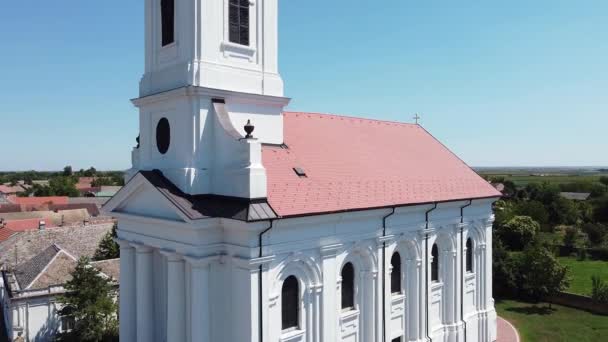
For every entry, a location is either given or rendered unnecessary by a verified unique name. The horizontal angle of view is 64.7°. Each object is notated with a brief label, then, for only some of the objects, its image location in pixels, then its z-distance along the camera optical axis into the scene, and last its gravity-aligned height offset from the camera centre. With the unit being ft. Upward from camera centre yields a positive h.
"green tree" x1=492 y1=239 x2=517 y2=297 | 121.49 -27.78
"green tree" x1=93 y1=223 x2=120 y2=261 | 138.62 -23.63
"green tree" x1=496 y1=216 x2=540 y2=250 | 185.88 -25.66
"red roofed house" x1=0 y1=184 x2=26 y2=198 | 460.47 -21.57
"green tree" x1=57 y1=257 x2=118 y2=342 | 89.81 -26.40
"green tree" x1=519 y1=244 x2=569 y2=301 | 112.27 -25.52
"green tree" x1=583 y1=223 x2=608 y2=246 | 194.90 -27.74
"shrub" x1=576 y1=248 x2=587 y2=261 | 186.28 -34.36
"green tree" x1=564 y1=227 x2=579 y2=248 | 196.34 -29.61
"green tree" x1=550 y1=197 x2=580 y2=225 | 255.09 -24.52
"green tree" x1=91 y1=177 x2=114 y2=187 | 533.14 -15.00
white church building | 52.29 -5.04
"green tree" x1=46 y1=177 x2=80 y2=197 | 419.74 -17.88
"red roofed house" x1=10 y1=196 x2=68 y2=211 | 310.04 -21.46
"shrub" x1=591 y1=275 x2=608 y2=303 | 108.99 -28.87
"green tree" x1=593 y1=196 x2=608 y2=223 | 245.86 -22.90
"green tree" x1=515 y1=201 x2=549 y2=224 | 235.20 -21.93
